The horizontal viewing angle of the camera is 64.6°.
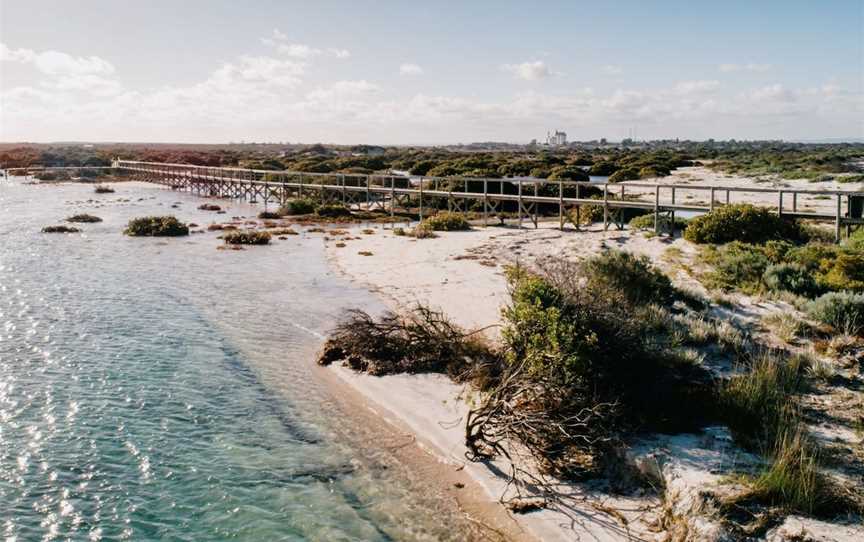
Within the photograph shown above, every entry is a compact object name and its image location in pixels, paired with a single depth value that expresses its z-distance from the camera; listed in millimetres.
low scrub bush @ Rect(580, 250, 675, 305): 13289
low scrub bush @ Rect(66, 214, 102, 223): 34469
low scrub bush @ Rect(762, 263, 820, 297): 13508
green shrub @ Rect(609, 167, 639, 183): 48666
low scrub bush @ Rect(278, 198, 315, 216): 38059
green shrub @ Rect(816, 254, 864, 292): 13383
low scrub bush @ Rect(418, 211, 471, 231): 27719
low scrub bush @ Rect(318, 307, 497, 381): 11273
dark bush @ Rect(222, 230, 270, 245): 26828
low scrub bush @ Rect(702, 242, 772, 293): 14375
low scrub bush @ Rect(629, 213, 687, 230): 22330
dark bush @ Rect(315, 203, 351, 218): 36366
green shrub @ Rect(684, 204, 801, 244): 19016
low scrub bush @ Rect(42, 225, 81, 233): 30594
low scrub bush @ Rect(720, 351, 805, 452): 7806
